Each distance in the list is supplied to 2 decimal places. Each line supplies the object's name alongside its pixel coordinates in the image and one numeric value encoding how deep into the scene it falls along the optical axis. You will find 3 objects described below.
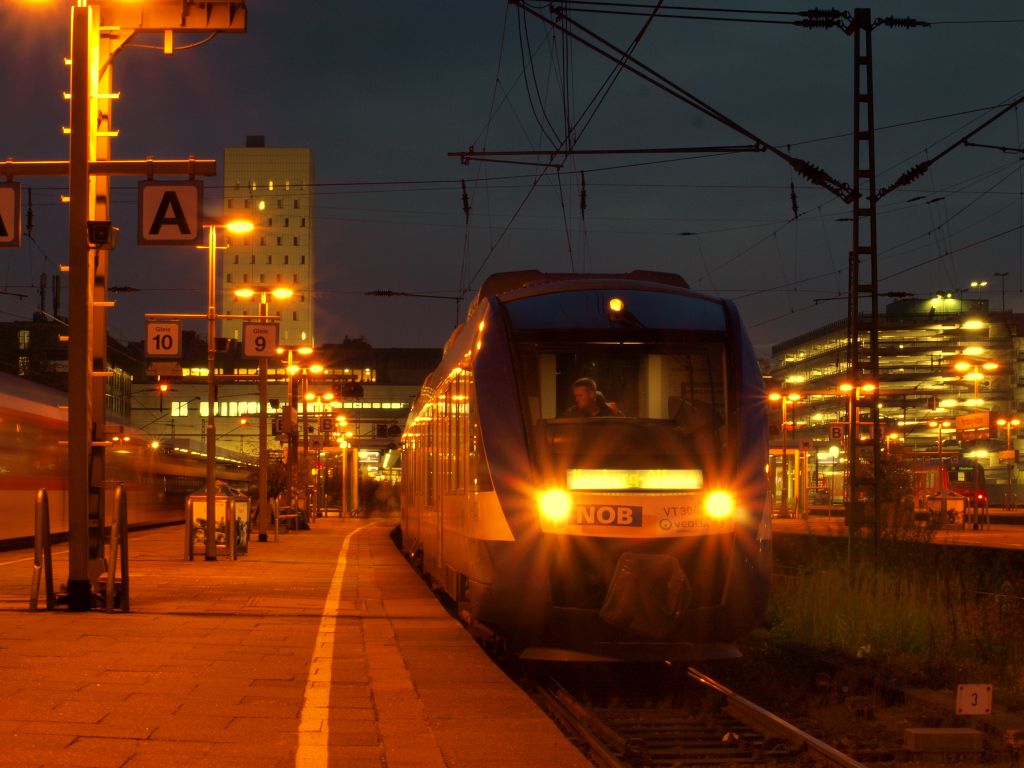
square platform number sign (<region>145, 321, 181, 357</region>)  29.41
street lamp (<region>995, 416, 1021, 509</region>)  71.93
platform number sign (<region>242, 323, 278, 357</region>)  35.00
